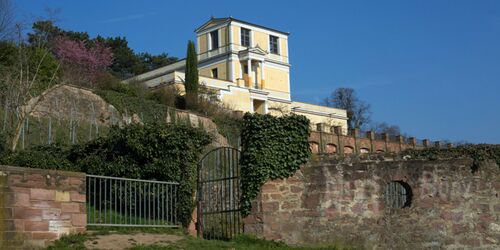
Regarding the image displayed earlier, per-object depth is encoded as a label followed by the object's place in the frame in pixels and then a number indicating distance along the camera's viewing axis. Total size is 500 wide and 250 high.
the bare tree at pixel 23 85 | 28.16
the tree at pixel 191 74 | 51.40
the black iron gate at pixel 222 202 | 18.08
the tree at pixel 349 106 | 78.25
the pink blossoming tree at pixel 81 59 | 44.04
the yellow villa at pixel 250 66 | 66.88
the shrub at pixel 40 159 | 20.48
